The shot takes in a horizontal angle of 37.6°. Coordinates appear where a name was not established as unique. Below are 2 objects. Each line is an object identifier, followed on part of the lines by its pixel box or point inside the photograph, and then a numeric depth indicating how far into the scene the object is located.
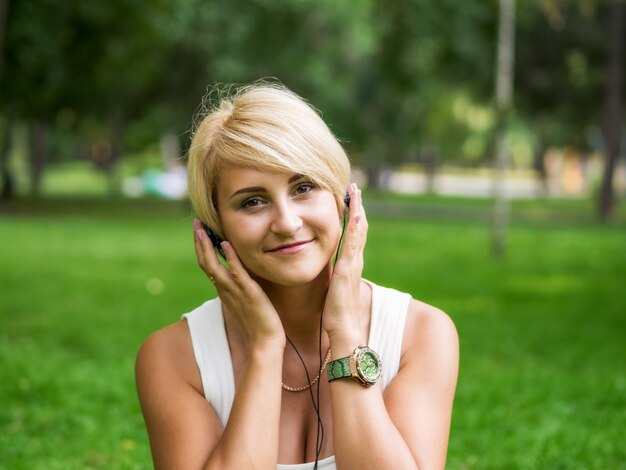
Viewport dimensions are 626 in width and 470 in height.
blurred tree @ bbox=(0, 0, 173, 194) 16.78
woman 2.45
